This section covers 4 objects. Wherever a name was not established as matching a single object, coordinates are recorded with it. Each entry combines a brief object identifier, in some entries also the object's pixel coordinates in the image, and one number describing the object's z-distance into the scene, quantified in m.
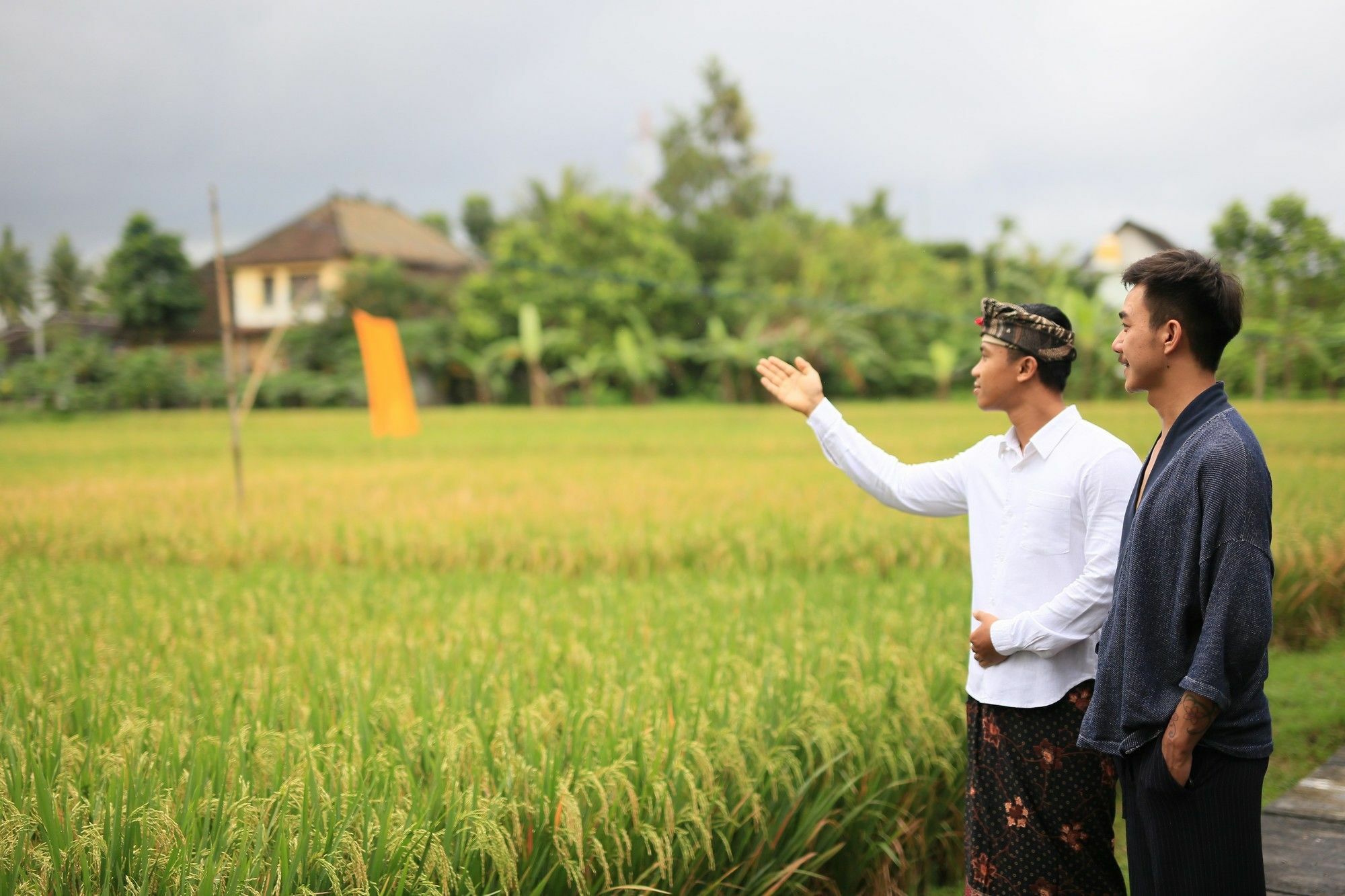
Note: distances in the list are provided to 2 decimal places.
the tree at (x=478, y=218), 34.84
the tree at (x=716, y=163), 30.75
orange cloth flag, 7.94
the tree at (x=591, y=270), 21.55
